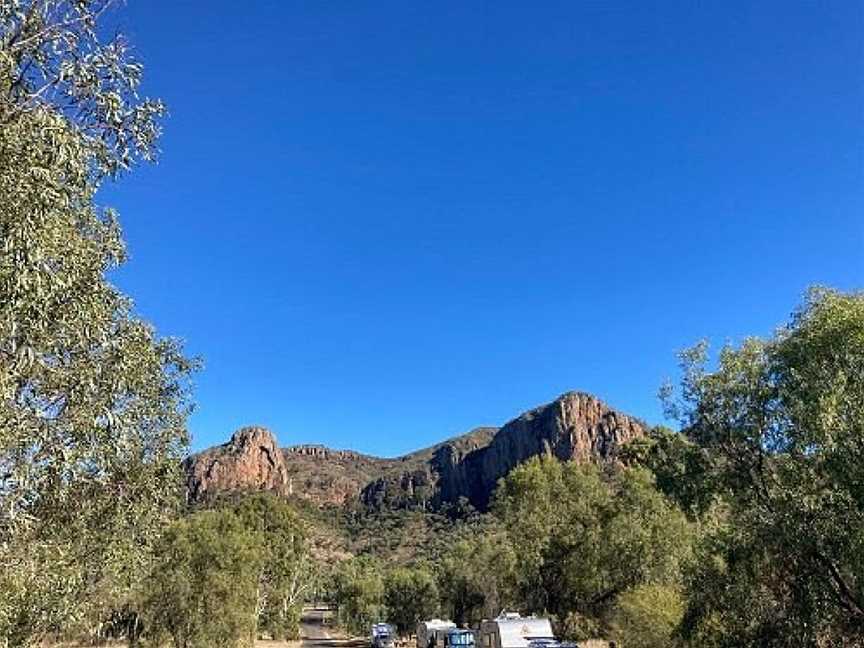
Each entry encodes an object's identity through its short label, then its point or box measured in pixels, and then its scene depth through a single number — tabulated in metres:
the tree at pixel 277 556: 71.38
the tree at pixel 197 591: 38.66
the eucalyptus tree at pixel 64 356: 8.67
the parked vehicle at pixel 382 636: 67.94
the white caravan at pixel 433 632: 47.64
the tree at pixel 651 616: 27.86
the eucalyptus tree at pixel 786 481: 15.09
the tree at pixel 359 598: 93.19
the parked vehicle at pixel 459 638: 44.00
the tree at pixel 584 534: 43.97
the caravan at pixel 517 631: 31.30
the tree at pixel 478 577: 58.50
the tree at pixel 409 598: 88.12
